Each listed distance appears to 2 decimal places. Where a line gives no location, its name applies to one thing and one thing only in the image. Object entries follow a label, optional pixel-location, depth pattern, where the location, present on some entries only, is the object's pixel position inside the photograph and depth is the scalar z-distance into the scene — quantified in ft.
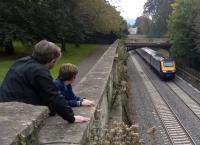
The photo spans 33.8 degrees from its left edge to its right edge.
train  111.22
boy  14.77
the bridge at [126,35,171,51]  168.14
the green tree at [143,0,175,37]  236.52
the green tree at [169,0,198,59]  131.00
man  12.30
